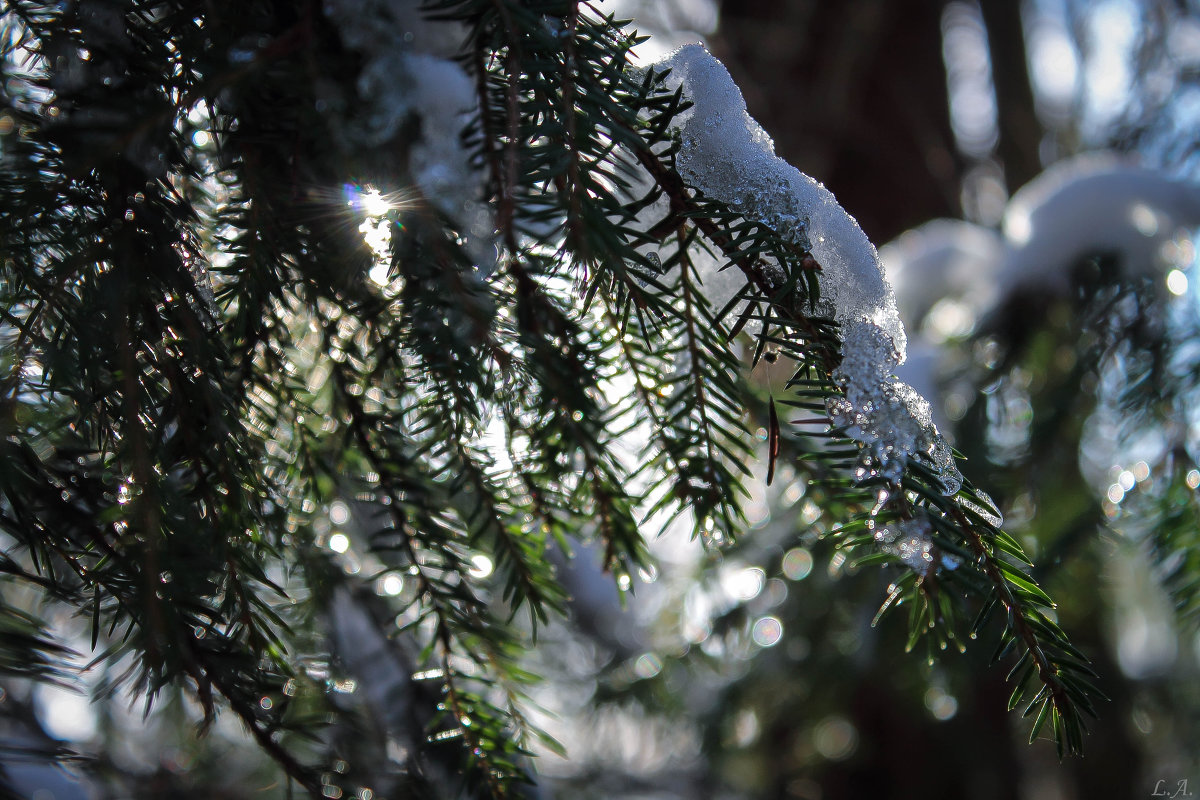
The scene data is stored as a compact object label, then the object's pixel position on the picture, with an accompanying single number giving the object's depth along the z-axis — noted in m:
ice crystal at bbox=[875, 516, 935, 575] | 0.35
